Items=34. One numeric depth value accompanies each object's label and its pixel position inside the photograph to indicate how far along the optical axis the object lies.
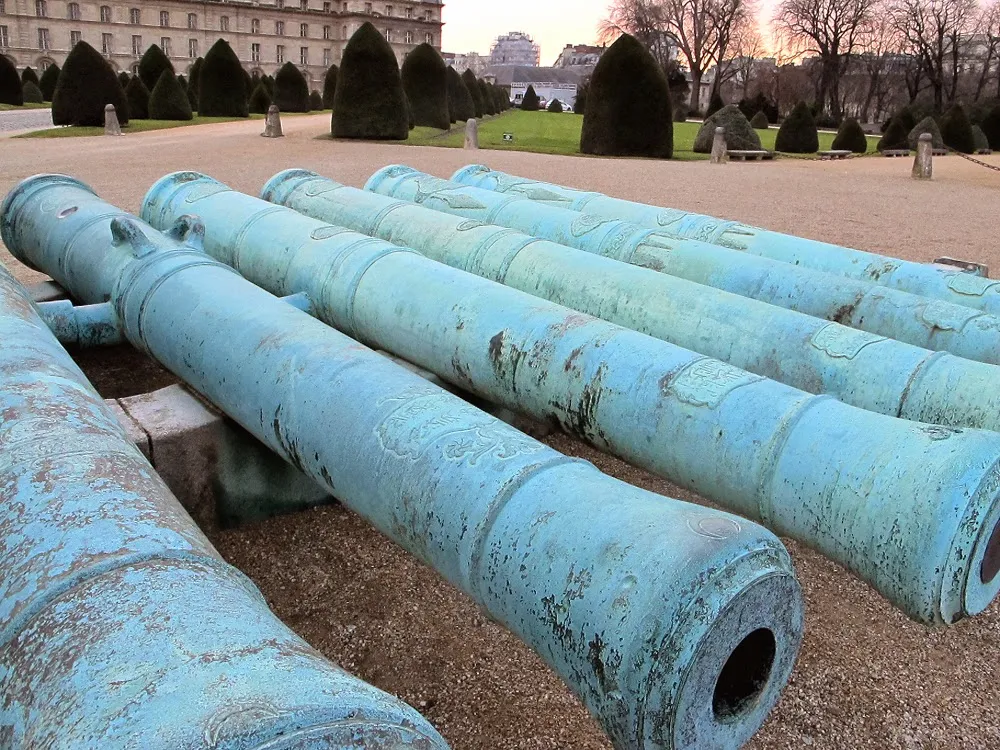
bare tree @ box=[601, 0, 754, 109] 45.19
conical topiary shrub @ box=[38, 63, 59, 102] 34.44
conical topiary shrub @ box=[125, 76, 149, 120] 26.33
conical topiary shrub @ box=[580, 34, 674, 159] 18.05
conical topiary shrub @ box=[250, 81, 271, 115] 32.31
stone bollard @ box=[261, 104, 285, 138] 19.80
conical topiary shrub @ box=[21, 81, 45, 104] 34.19
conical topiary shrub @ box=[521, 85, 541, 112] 56.88
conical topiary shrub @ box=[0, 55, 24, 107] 29.85
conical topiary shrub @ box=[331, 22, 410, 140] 19.12
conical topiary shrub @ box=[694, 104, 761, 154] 21.47
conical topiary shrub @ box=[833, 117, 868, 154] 25.31
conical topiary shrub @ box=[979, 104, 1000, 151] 26.67
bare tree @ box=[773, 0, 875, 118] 41.47
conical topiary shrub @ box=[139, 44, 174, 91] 30.87
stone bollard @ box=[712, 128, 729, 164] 19.38
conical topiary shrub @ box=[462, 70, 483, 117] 37.40
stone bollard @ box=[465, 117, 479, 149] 18.78
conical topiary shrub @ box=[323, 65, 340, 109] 33.16
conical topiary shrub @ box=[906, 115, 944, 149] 23.28
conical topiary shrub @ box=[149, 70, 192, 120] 25.89
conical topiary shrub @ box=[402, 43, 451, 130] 24.39
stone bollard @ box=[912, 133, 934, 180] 17.05
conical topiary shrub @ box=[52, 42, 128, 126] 21.39
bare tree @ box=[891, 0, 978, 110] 39.69
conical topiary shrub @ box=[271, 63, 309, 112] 35.19
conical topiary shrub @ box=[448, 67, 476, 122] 31.11
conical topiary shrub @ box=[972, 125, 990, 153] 25.48
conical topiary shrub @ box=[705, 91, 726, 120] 33.88
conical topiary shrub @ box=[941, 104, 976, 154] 24.59
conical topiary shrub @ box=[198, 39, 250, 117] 28.19
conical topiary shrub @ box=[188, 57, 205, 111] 33.05
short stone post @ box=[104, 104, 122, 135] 20.17
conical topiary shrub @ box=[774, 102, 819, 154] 23.97
